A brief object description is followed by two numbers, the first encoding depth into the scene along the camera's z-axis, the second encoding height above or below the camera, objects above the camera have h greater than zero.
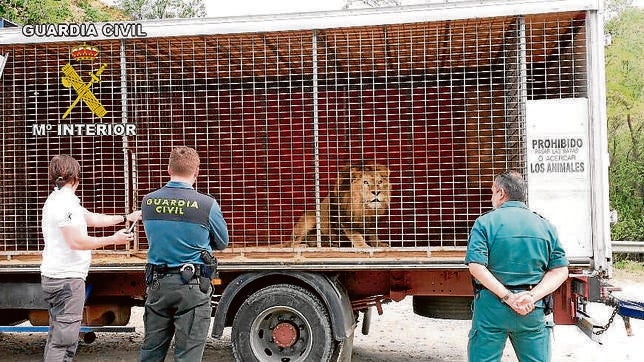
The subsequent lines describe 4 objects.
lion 7.30 -0.21
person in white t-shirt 5.14 -0.52
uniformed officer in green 4.23 -0.58
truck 6.09 +0.51
